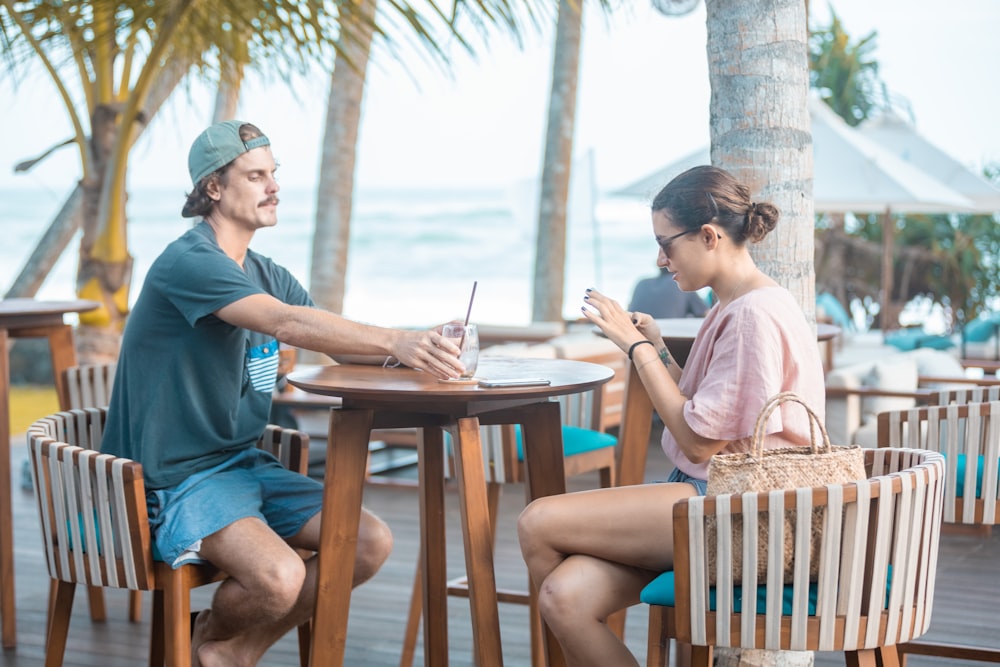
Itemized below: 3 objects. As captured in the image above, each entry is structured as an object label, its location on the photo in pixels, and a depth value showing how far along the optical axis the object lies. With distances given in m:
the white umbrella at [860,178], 9.00
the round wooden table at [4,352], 3.63
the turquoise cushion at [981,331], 10.43
